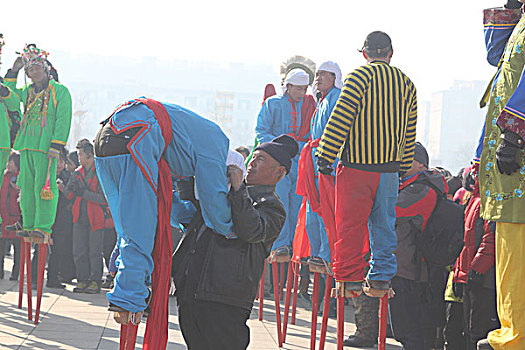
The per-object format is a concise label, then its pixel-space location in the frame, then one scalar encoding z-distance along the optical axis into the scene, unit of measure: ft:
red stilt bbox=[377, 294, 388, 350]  33.12
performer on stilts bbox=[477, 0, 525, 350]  21.90
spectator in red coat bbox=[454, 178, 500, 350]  34.79
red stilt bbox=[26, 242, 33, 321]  44.83
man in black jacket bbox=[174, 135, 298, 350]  25.17
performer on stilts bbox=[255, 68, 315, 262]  47.33
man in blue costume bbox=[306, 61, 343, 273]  38.37
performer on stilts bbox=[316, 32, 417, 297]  32.44
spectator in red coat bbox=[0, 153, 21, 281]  66.00
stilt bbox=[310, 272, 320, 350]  37.74
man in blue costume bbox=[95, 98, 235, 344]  22.88
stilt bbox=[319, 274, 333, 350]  36.26
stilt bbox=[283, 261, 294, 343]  42.40
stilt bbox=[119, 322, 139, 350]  23.93
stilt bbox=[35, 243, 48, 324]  44.56
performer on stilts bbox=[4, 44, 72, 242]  44.29
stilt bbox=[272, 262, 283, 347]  41.98
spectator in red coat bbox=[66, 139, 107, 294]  62.67
